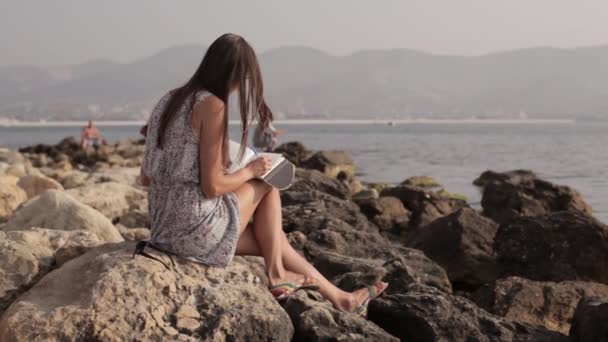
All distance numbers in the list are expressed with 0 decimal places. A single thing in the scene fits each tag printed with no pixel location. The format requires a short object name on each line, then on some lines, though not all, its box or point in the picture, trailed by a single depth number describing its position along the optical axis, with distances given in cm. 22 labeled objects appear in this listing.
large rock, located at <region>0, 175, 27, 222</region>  989
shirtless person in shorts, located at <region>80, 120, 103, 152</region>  3103
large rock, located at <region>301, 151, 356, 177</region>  2163
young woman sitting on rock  418
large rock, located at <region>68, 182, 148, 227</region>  932
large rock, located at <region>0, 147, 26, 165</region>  2134
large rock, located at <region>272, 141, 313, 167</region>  2549
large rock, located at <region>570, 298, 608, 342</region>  475
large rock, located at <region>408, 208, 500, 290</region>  841
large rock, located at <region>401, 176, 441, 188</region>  2125
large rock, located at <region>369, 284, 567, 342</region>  472
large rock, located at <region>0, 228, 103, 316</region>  450
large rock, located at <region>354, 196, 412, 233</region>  1127
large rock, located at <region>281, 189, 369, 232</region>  753
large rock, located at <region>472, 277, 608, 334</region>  634
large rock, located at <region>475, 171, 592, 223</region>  1182
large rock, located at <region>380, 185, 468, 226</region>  1128
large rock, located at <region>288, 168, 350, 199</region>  1170
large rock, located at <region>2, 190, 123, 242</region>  688
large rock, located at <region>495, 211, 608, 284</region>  809
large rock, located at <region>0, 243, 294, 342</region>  384
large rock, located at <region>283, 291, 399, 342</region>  426
